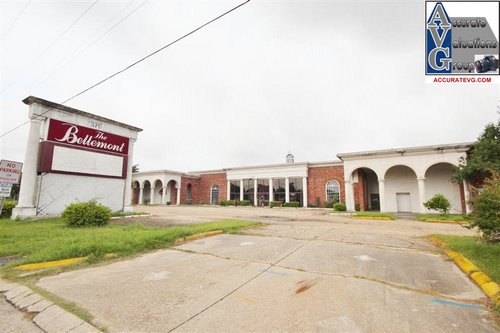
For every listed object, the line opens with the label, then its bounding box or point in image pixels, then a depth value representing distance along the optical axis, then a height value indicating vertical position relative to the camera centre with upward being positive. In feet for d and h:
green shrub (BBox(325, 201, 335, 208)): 92.63 -2.48
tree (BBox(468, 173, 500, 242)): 16.85 -0.84
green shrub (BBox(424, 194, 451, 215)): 55.36 -1.15
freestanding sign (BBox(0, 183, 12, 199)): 34.35 +0.60
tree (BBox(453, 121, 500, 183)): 55.77 +9.89
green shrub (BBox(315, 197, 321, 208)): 96.08 -2.25
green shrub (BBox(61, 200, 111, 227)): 30.53 -2.63
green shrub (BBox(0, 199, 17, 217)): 39.78 -2.51
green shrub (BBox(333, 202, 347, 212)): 77.05 -2.97
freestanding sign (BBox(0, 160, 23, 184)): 33.86 +3.13
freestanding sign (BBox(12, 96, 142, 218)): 40.09 +6.24
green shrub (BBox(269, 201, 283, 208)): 103.35 -3.03
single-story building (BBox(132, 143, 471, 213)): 69.46 +5.95
